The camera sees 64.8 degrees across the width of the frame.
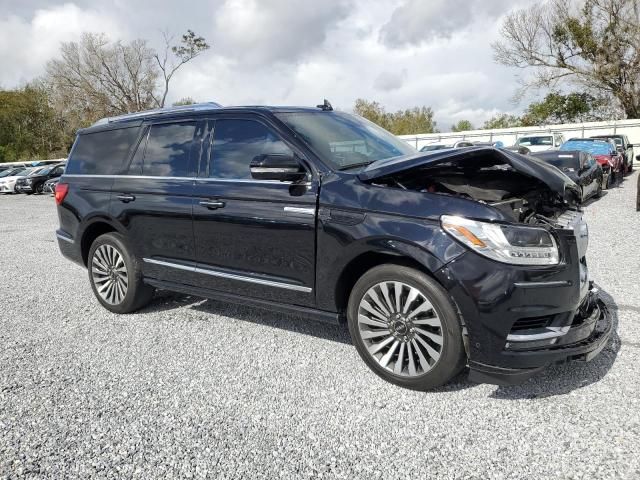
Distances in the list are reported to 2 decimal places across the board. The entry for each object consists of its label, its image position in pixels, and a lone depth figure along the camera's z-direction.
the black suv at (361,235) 2.86
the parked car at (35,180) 25.23
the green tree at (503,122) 58.60
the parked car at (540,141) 24.87
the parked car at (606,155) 15.43
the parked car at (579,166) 11.22
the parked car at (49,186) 23.59
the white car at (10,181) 26.58
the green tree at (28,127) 59.03
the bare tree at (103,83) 44.88
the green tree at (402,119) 65.69
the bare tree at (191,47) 44.22
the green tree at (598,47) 34.84
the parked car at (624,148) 20.61
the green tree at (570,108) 40.78
